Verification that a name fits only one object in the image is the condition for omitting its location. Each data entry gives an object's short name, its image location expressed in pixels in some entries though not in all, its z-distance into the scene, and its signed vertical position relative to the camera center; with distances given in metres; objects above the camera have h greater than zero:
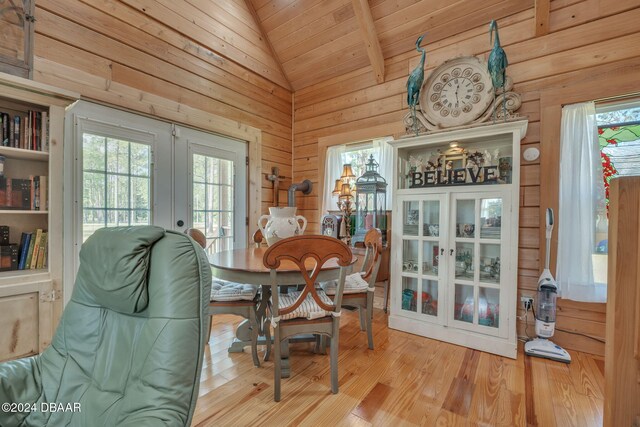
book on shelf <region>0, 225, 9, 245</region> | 1.83 -0.18
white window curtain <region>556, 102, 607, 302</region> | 2.15 +0.10
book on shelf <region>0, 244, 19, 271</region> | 1.78 -0.31
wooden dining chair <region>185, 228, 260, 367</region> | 1.92 -0.65
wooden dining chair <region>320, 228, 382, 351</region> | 2.16 -0.59
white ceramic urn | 2.12 -0.11
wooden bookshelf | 1.70 -0.13
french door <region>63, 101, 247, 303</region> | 2.27 +0.31
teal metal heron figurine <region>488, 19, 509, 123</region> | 2.30 +1.23
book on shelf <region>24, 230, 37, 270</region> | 1.86 -0.28
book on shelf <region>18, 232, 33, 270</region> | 1.84 -0.26
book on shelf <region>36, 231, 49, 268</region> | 1.89 -0.29
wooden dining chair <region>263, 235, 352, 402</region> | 1.52 -0.54
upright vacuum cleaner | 2.15 -0.78
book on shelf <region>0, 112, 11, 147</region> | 1.76 +0.50
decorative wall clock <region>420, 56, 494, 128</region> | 2.54 +1.14
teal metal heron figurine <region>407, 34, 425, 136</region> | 2.65 +1.22
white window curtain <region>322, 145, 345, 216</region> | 3.69 +0.51
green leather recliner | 0.79 -0.43
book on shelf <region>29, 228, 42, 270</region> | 1.87 -0.28
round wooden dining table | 1.63 -0.37
